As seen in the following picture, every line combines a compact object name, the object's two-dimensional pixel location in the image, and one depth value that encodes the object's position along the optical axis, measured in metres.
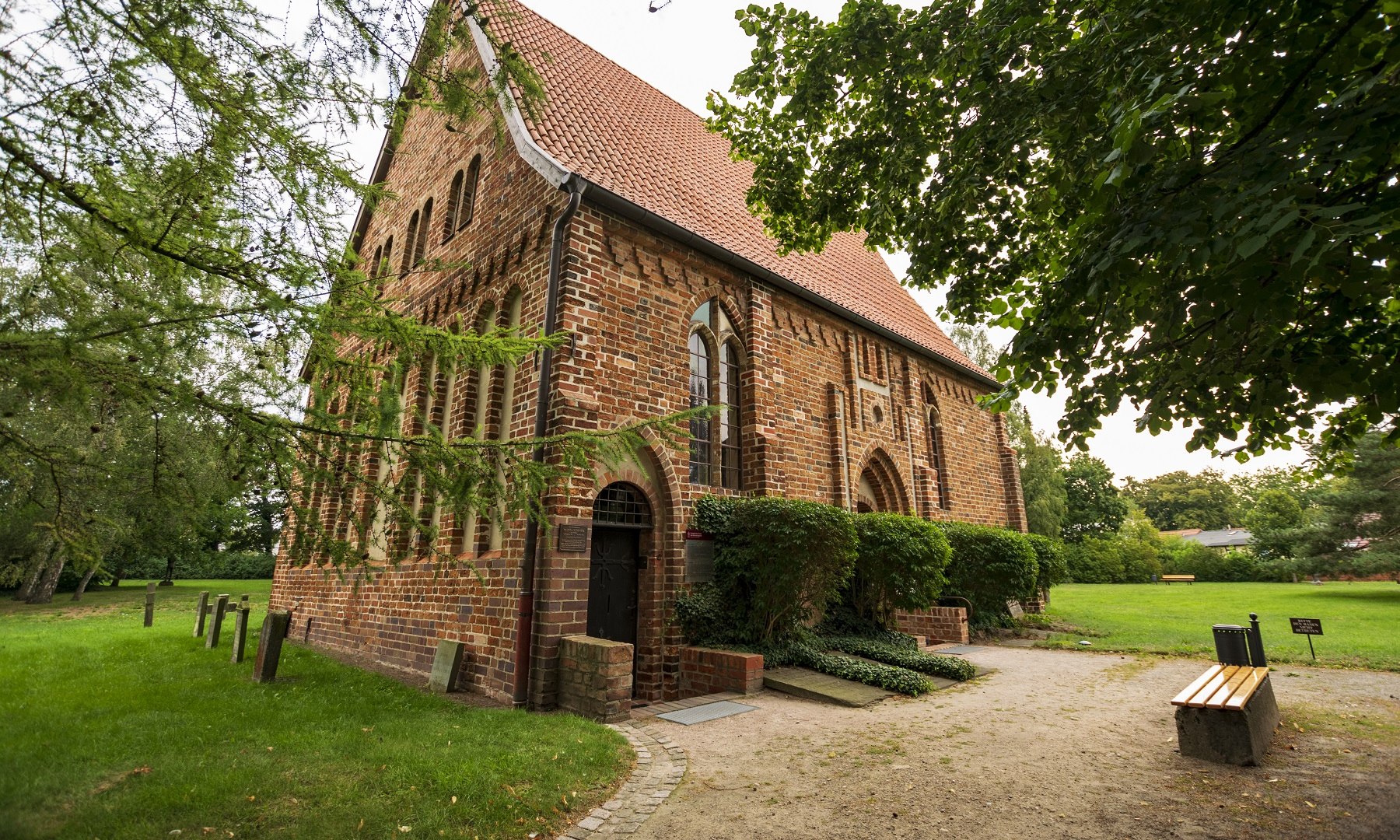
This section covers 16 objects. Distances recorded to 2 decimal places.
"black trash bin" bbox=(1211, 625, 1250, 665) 7.10
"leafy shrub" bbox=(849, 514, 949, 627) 9.85
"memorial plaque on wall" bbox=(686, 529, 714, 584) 8.63
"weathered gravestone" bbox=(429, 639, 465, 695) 7.62
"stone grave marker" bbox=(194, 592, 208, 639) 13.08
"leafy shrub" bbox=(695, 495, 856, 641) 8.39
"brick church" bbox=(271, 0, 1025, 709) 7.70
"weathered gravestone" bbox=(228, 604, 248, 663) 9.60
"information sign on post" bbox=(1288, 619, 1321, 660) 8.09
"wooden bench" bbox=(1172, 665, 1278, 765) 4.75
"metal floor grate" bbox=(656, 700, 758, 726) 6.54
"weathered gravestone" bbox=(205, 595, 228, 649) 11.35
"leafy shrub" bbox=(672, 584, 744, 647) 8.34
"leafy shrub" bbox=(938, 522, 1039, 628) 12.80
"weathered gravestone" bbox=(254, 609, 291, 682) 7.95
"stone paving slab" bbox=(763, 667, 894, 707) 7.28
